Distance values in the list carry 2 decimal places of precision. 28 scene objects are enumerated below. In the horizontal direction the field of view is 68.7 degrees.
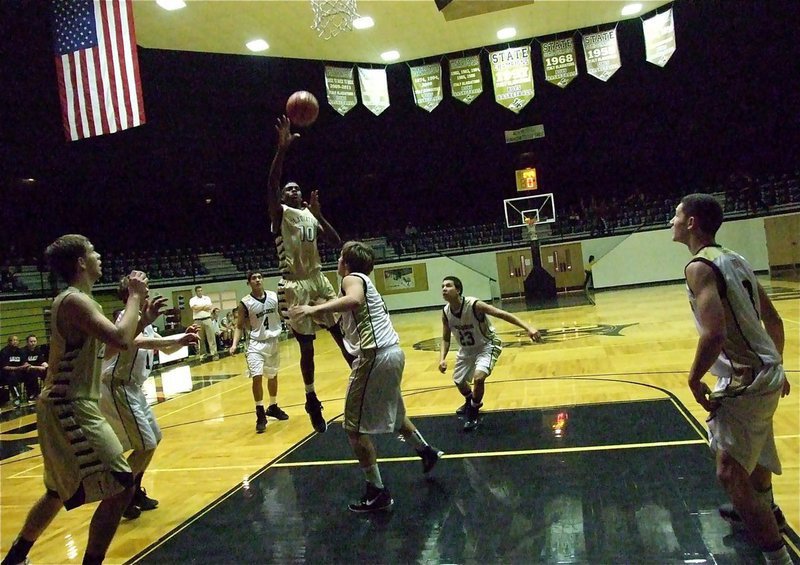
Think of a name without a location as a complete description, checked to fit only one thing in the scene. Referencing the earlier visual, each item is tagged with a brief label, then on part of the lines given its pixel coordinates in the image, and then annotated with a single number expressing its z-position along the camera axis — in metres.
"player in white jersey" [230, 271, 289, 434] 6.93
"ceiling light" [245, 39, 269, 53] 14.05
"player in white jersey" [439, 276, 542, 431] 5.61
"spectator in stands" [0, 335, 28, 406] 10.21
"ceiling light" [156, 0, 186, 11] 11.20
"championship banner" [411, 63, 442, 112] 15.69
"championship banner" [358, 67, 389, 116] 15.63
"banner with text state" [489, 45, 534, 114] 15.33
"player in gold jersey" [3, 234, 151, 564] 2.81
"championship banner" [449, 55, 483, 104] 15.53
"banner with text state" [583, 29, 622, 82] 14.94
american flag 7.06
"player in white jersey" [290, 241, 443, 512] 3.75
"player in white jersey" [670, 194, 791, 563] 2.41
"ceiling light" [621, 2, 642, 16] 14.95
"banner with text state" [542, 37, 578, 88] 15.20
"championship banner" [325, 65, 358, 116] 14.98
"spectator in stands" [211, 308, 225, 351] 16.27
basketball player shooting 4.72
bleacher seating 19.39
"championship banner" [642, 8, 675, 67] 14.01
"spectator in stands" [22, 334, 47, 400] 10.47
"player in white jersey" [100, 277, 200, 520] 3.96
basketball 4.74
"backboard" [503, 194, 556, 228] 20.97
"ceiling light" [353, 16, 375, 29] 13.43
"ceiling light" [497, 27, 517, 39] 15.63
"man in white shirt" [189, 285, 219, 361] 13.67
